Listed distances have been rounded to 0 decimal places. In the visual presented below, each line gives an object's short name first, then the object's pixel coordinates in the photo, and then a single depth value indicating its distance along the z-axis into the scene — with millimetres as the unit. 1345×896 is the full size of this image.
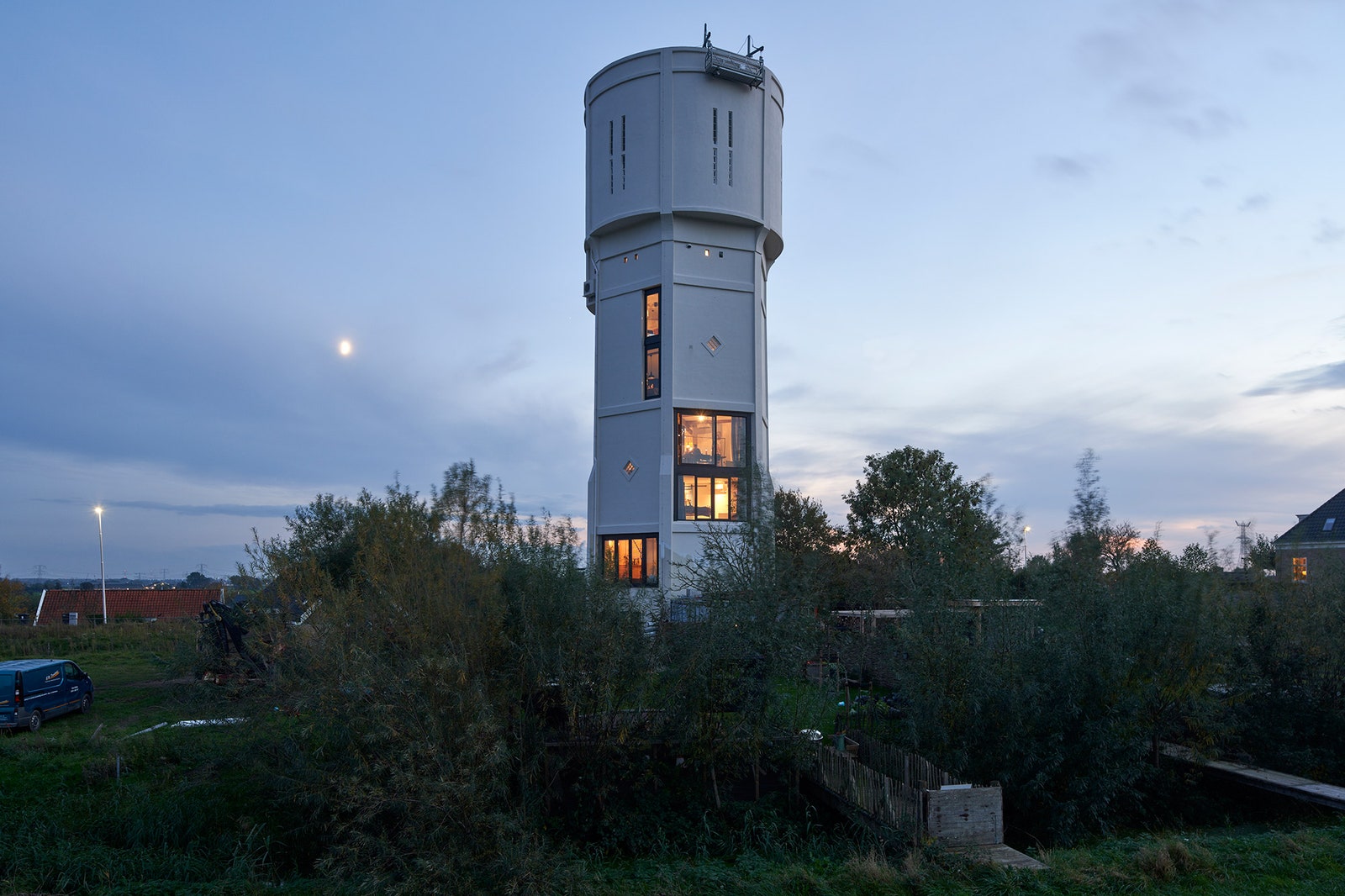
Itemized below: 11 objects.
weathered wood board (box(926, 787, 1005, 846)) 10297
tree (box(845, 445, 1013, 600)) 15062
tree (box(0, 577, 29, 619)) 47478
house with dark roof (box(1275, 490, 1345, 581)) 17234
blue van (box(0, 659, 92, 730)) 16672
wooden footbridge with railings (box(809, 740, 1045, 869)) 10273
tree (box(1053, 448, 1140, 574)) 17609
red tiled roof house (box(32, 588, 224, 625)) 58188
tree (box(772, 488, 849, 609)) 31125
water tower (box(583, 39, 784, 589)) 31062
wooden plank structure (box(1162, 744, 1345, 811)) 12752
